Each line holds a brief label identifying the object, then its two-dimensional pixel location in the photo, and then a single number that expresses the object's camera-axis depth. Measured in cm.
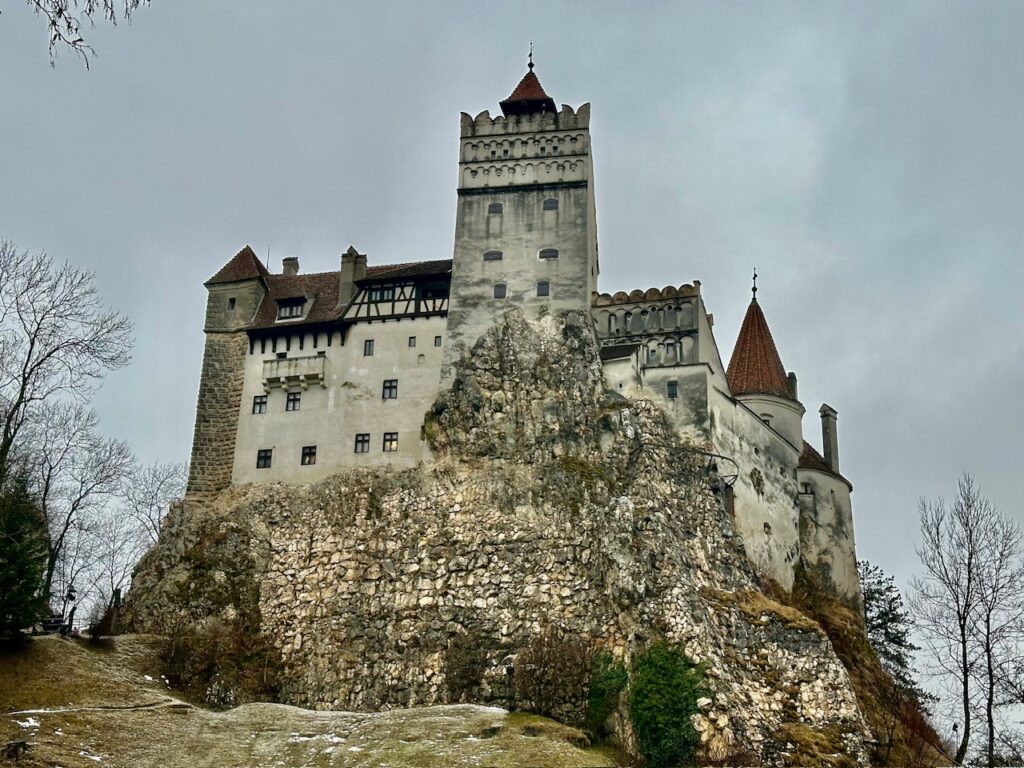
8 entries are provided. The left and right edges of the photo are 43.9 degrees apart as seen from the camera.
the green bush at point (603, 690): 4734
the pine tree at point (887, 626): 6309
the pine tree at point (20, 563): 4522
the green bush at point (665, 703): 4522
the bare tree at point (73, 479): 5153
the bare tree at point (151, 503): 6326
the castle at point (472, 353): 5769
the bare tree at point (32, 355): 4359
